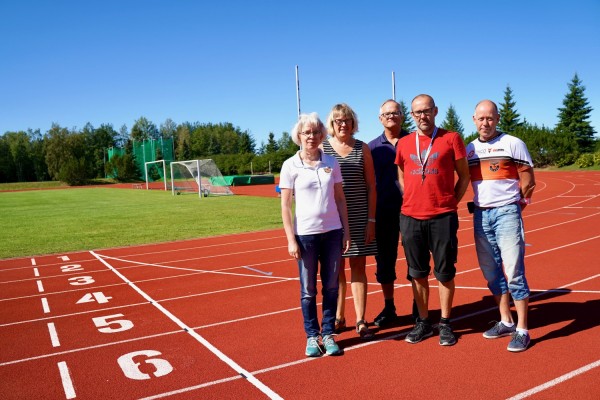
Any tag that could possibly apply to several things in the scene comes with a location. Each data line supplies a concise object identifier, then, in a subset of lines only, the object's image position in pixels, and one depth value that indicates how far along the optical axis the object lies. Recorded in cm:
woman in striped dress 411
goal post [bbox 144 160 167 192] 6975
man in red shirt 382
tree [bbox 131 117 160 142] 11575
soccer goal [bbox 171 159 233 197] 3359
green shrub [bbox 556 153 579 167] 4547
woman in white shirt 377
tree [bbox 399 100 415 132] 6964
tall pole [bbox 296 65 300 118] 1835
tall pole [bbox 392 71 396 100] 1538
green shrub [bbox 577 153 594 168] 4178
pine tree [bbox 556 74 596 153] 5296
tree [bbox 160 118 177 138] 11844
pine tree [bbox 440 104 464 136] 7894
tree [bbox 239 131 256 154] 10412
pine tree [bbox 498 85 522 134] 6334
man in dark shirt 436
